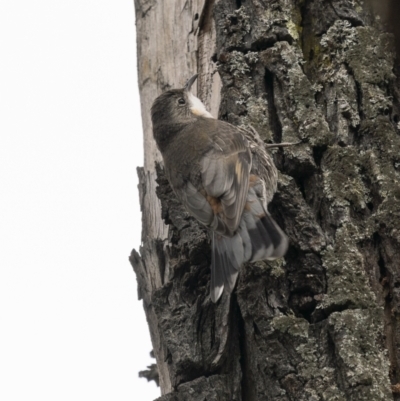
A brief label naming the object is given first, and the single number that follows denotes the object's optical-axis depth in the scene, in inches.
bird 305.9
